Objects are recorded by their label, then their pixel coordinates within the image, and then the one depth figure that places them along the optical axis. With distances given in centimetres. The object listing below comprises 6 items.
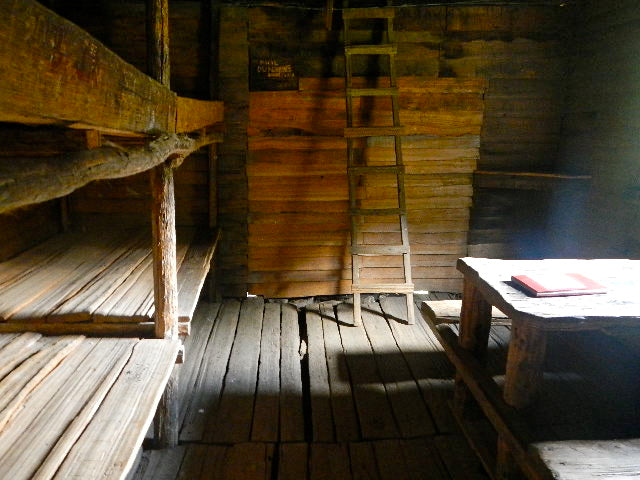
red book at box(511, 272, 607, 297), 221
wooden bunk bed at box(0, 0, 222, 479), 104
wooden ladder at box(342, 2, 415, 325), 440
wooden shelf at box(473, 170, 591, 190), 455
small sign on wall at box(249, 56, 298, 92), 464
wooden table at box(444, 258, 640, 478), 202
